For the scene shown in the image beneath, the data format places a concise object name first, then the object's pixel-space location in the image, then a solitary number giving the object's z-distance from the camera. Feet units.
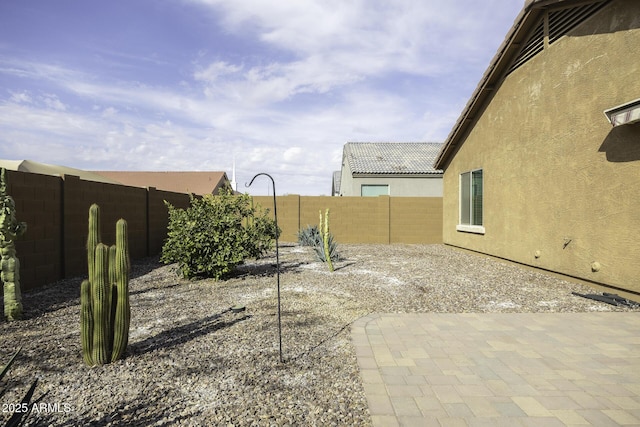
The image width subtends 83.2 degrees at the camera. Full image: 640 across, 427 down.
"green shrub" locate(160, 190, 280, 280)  22.81
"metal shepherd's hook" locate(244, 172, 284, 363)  10.39
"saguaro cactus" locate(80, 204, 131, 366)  10.50
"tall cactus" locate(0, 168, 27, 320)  14.14
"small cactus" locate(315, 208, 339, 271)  31.60
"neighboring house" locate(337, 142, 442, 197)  70.33
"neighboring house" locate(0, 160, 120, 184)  27.25
